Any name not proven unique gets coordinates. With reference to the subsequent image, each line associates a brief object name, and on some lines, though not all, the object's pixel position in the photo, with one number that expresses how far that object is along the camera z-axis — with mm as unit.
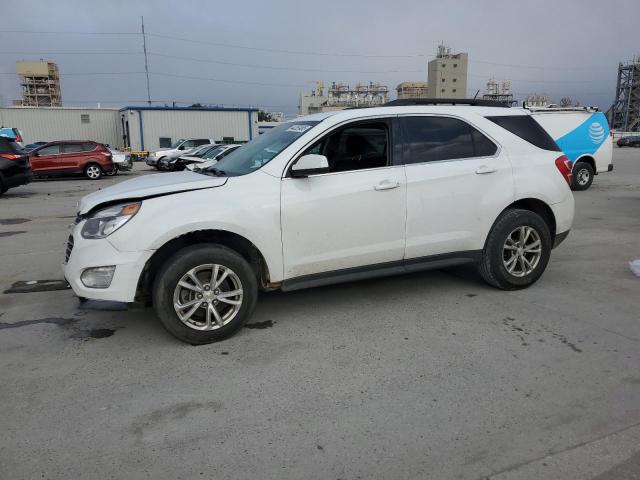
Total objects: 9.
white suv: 3791
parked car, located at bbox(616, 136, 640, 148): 53656
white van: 13641
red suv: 20578
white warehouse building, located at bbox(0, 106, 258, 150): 40750
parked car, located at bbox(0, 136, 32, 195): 14039
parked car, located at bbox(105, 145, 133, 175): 23486
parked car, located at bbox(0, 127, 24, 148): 23162
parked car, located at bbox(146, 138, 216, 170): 28188
